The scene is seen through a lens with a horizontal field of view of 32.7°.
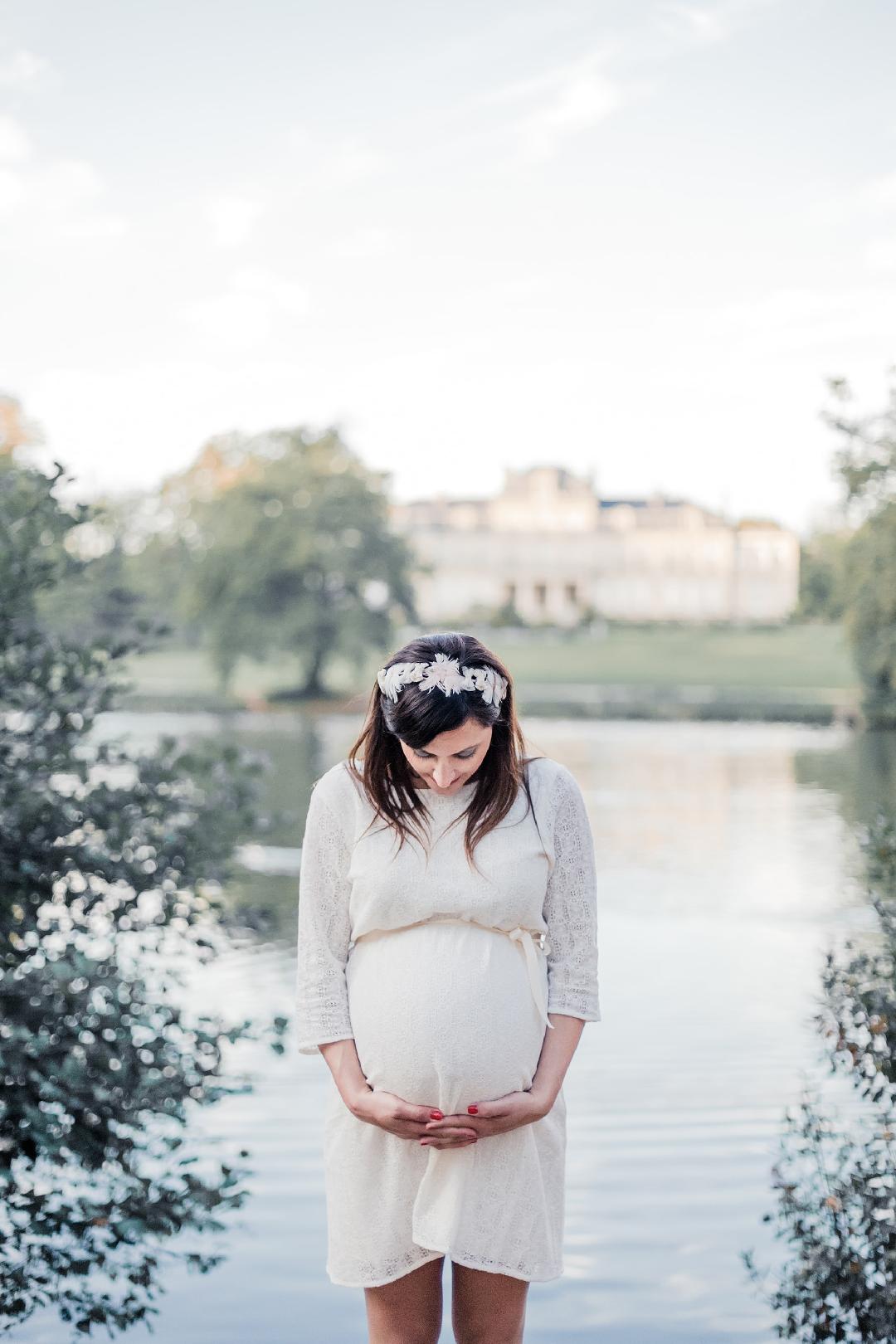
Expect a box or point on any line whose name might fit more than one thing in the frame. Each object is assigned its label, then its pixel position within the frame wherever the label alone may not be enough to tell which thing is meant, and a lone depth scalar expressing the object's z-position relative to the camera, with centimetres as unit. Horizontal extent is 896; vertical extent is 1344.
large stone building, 6631
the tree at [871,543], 1839
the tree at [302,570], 3681
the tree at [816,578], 4978
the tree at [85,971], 330
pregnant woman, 204
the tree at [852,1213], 312
